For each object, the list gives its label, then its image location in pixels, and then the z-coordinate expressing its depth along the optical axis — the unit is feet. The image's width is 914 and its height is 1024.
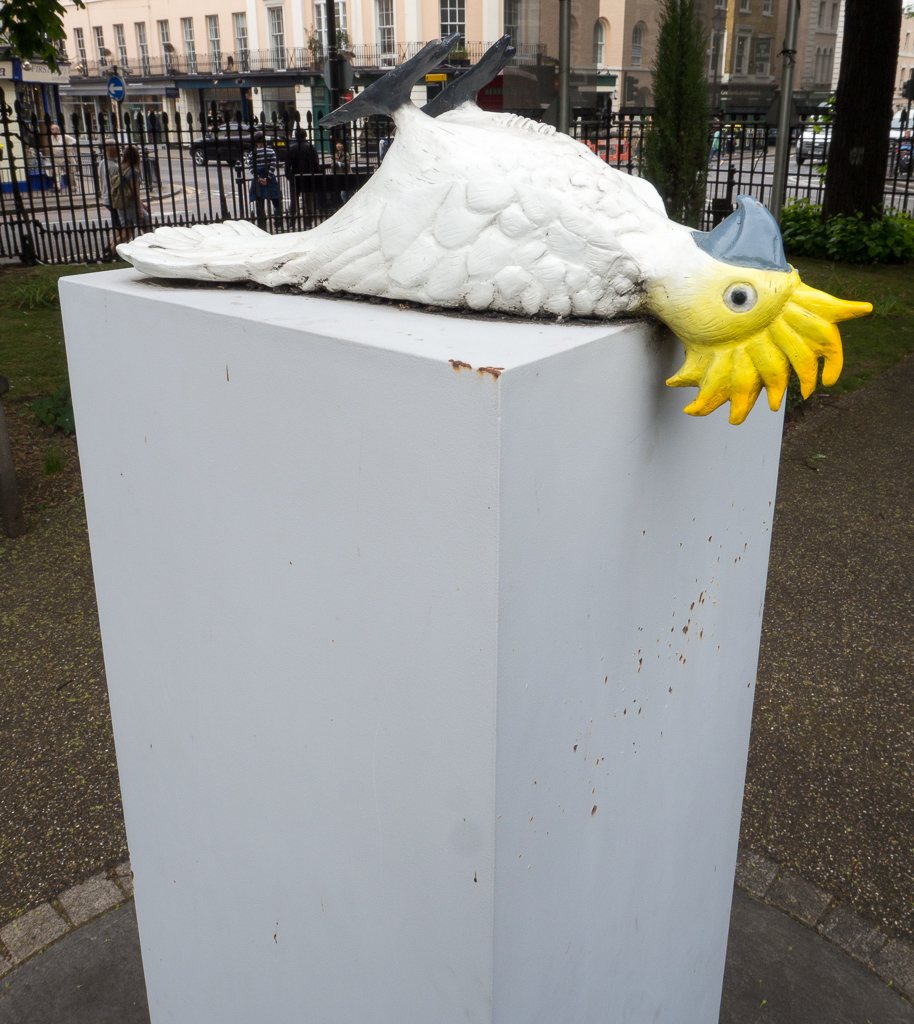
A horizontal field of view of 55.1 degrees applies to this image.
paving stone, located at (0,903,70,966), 7.79
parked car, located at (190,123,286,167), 31.94
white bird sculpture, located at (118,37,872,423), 3.80
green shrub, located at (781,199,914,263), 34.14
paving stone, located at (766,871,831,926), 8.20
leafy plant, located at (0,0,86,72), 17.24
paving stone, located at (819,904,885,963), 7.82
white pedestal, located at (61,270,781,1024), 3.52
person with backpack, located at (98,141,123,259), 33.30
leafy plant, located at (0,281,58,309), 26.40
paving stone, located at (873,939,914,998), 7.48
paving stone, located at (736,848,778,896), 8.53
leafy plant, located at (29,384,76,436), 18.43
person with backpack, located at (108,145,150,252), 32.70
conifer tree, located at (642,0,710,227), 23.94
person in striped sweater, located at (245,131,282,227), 32.30
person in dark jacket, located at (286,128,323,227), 33.73
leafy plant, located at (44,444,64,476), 16.92
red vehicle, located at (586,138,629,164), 34.94
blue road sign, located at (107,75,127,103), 52.01
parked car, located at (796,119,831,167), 40.57
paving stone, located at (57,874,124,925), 8.16
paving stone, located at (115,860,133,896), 8.48
